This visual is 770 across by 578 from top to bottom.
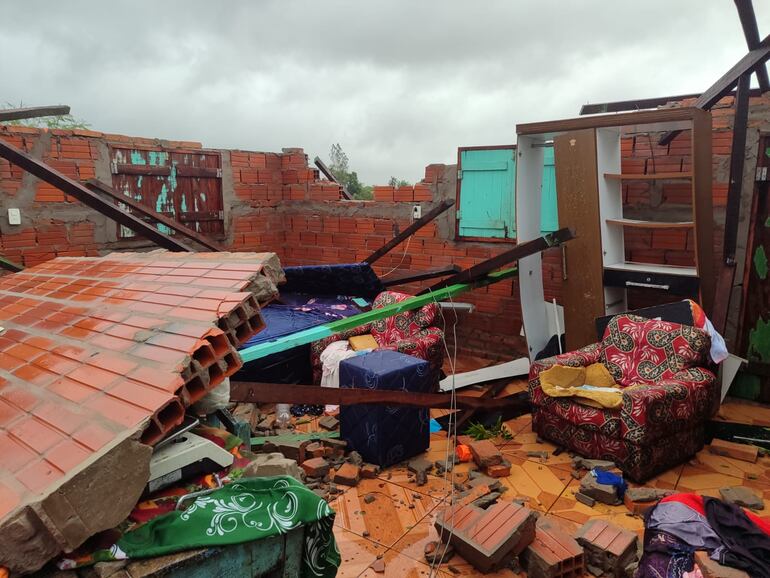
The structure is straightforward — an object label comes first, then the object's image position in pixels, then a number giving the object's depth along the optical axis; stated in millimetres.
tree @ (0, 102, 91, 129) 8062
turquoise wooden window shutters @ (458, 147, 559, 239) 5258
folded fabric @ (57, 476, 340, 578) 1467
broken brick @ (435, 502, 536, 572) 2518
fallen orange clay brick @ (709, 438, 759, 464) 3658
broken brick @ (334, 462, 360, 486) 3377
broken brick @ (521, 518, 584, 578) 2441
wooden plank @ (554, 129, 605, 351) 4430
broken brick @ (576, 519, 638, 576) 2512
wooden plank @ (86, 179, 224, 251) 5395
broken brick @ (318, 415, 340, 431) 4168
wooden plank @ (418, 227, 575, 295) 4297
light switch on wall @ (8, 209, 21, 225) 5133
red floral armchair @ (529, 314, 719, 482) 3330
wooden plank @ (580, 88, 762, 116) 5410
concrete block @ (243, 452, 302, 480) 1913
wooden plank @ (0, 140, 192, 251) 4285
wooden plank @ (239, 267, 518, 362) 3435
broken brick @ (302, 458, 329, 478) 3439
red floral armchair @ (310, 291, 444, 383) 4621
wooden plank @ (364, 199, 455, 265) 5648
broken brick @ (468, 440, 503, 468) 3576
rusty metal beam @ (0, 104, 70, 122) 4695
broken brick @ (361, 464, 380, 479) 3457
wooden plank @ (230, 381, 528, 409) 2879
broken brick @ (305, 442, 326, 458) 3619
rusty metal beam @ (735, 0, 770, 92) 3910
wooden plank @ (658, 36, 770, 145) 4035
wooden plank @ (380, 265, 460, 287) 5578
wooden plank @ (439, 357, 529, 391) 4887
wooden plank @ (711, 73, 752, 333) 4078
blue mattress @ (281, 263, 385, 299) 5703
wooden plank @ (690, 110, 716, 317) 3975
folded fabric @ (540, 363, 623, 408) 3596
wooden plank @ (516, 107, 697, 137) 3920
